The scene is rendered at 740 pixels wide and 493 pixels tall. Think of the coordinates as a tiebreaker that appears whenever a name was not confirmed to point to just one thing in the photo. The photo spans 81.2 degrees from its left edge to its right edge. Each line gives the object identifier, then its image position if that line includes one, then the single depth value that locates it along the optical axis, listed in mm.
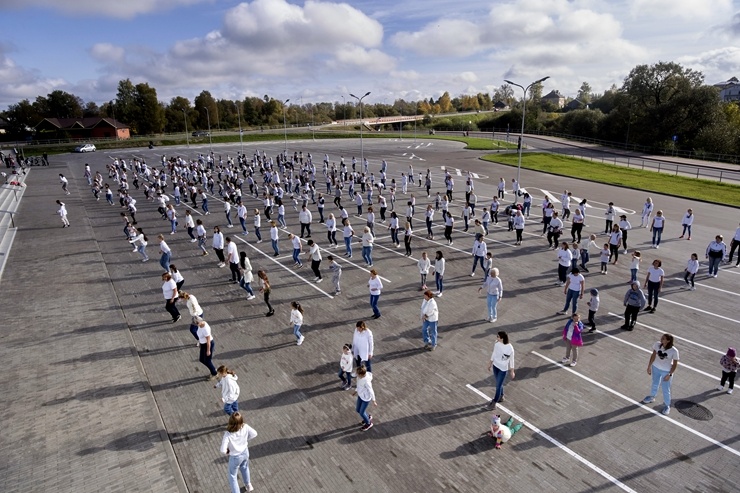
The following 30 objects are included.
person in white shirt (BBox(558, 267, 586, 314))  12062
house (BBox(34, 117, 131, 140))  86688
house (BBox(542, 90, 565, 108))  171750
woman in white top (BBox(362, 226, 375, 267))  16281
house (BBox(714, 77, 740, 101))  125675
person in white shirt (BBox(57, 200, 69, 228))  24109
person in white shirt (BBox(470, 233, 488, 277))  15289
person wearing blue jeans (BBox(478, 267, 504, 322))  12023
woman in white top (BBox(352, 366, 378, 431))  7961
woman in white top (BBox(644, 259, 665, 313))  12320
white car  68812
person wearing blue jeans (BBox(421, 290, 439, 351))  10555
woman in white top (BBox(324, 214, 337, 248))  19062
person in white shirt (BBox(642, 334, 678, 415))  8414
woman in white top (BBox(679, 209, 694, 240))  19653
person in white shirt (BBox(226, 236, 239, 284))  15016
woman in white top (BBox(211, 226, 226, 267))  16875
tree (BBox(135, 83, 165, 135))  94562
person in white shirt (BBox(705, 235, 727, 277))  15062
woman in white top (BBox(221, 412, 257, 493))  6539
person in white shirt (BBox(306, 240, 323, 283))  15211
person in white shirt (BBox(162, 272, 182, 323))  12414
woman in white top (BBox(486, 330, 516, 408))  8523
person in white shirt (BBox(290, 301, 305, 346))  11000
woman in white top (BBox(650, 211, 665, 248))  18641
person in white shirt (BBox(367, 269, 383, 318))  12250
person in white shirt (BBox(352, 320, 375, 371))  9297
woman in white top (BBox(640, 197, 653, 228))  21364
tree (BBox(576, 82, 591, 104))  154500
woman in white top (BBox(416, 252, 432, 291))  14227
